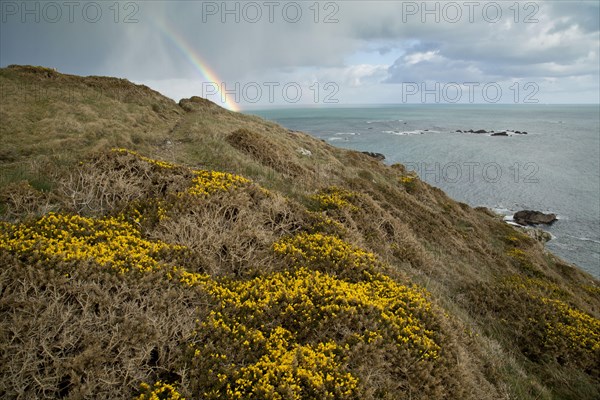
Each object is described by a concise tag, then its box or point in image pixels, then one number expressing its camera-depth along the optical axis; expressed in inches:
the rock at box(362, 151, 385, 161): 2634.4
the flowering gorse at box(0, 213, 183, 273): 246.1
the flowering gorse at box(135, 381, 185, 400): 190.9
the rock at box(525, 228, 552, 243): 1450.5
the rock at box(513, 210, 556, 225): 1689.2
